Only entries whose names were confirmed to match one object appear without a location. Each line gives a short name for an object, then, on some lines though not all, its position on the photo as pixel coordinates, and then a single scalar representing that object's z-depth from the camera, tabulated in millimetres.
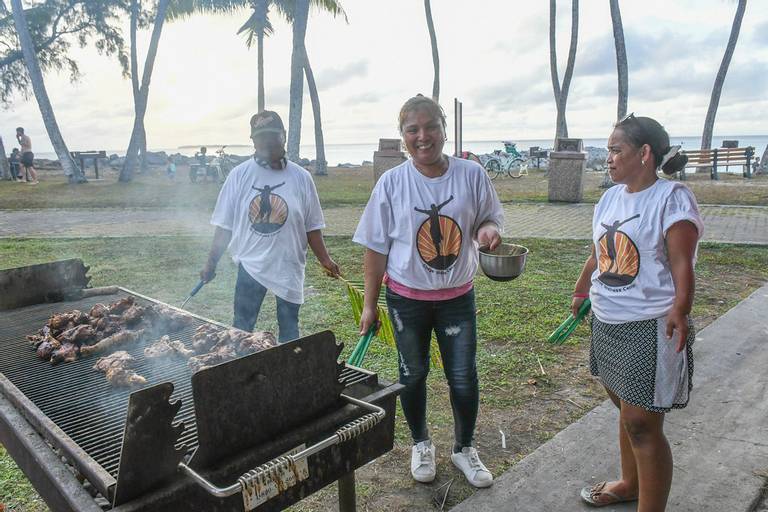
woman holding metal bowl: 2801
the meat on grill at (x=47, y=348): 3021
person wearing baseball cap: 3697
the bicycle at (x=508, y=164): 24578
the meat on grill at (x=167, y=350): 2951
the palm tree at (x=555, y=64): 21609
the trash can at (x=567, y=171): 14383
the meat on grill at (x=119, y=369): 2625
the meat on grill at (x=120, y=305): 3639
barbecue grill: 1699
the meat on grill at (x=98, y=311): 3554
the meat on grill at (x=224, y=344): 2727
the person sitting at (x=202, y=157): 23406
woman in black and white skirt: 2312
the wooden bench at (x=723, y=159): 21031
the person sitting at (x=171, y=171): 26294
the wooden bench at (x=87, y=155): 24938
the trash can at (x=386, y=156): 16033
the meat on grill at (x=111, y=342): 3097
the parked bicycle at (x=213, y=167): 22734
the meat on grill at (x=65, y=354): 2982
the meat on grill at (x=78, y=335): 3160
